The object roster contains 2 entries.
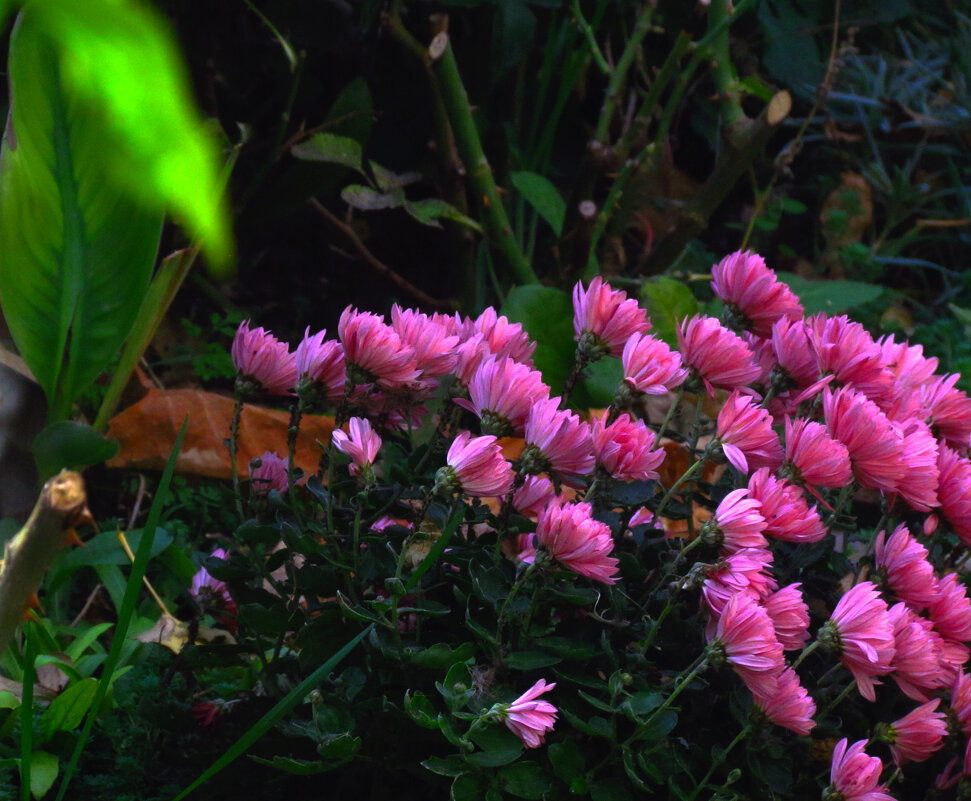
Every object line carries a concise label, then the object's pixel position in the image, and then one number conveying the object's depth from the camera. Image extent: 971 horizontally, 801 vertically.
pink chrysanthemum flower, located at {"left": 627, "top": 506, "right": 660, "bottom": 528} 2.30
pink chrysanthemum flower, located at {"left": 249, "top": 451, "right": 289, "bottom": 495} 2.28
